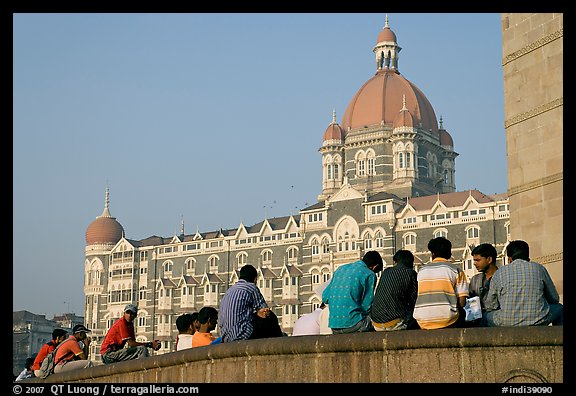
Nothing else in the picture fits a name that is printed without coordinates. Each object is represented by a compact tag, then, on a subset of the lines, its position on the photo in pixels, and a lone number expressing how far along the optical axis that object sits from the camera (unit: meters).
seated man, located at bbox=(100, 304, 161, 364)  11.47
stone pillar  12.94
